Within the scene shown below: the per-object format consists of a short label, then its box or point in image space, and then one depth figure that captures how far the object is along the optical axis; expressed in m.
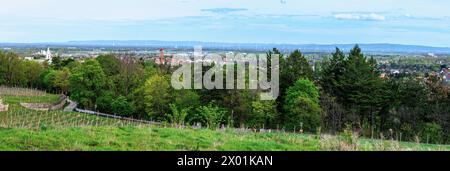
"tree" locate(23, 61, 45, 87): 80.25
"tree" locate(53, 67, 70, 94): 69.69
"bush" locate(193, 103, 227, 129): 38.15
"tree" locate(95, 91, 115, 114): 52.07
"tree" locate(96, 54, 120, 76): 61.75
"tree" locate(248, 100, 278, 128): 38.97
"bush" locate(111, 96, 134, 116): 49.53
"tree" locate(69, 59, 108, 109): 54.34
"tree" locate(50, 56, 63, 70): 83.50
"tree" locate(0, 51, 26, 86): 77.31
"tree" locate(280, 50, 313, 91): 43.84
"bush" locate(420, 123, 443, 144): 33.75
